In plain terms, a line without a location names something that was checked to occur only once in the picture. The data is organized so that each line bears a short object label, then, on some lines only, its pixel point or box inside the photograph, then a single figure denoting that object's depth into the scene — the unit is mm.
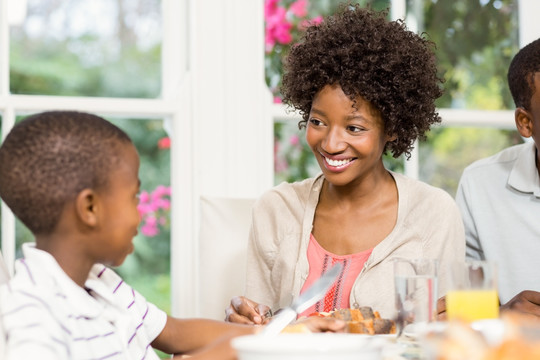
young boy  1136
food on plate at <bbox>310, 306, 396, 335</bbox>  1365
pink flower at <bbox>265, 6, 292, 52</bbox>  2822
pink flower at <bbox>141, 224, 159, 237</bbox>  3316
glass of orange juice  1233
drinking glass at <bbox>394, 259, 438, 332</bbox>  1270
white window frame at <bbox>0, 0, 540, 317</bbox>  2539
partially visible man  2215
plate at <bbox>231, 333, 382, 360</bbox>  852
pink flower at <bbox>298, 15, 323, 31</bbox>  2868
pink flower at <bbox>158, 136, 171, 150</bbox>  3623
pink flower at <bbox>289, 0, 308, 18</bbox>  2889
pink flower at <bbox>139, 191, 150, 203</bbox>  3288
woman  1950
